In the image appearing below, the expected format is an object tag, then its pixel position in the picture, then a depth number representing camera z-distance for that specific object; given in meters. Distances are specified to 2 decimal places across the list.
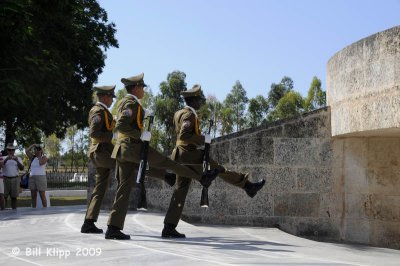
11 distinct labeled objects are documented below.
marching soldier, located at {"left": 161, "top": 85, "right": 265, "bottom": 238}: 6.32
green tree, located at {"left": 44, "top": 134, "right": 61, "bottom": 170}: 59.76
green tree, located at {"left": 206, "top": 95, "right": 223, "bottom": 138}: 56.16
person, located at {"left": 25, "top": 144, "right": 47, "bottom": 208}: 12.16
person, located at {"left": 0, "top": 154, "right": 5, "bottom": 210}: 11.94
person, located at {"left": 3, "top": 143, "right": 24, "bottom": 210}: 12.40
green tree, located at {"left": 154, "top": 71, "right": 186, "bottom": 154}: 46.53
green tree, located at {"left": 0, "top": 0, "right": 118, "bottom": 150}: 14.51
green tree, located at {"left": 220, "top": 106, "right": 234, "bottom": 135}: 56.19
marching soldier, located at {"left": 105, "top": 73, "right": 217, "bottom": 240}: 5.86
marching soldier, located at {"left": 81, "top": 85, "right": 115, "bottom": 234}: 6.43
